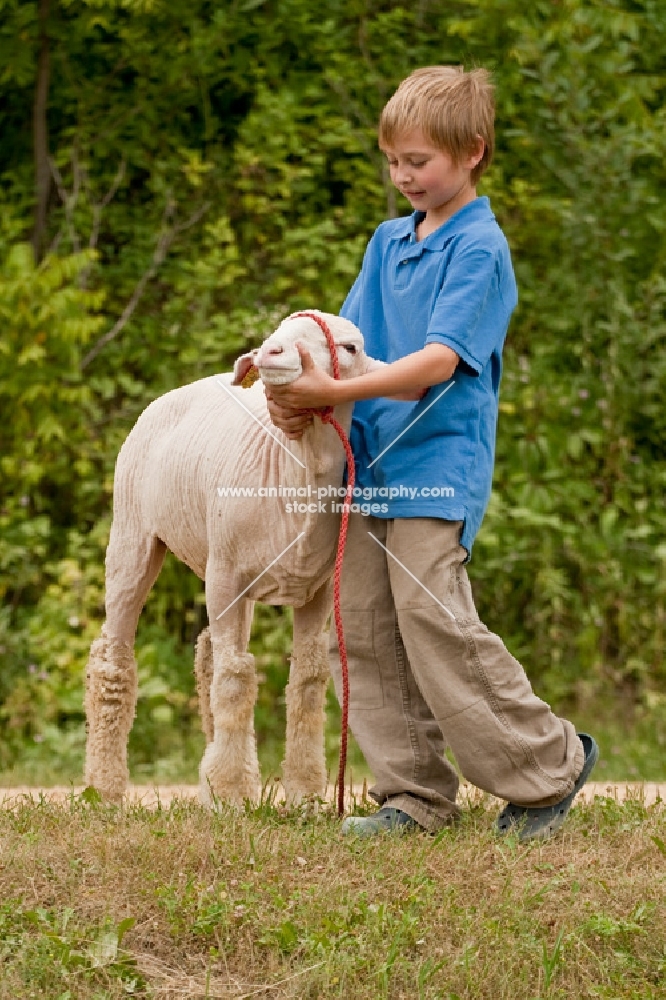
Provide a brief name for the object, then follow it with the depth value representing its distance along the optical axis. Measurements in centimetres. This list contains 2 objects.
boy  697
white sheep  711
